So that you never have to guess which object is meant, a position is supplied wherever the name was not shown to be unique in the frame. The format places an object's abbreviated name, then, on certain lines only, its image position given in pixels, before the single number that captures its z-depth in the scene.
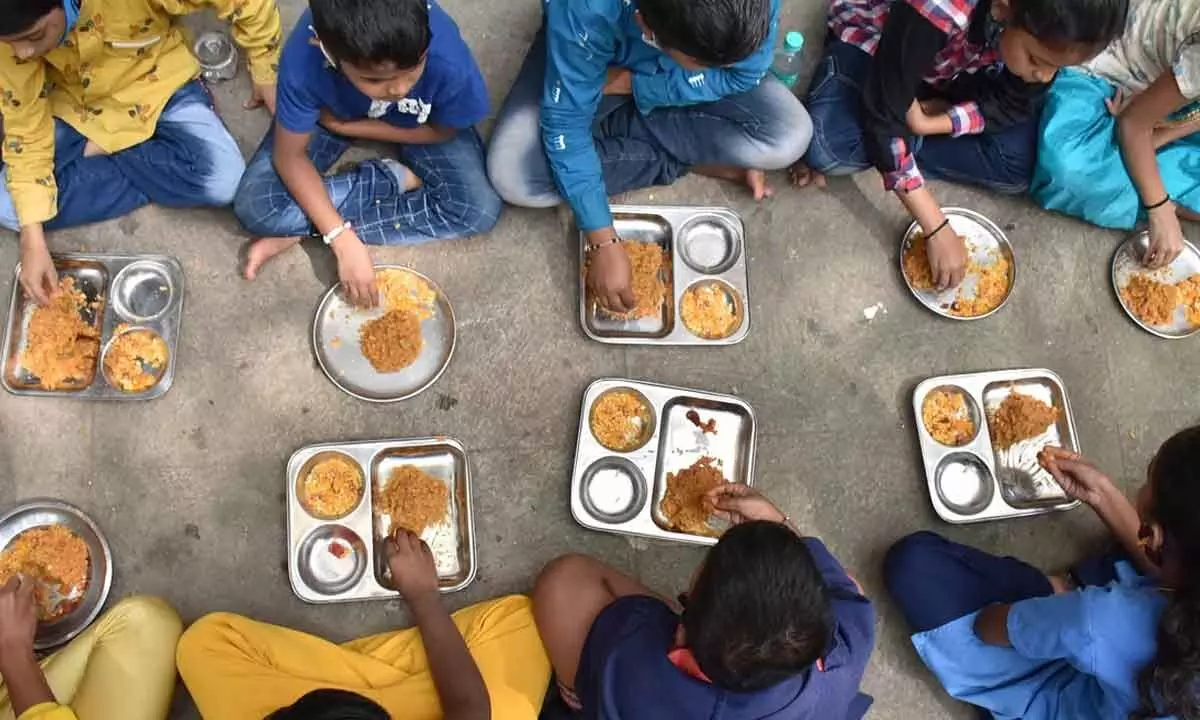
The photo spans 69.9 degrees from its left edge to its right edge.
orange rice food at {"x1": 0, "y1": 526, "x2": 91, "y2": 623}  2.32
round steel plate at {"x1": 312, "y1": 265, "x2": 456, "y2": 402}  2.59
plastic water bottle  2.85
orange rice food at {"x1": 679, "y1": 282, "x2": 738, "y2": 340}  2.74
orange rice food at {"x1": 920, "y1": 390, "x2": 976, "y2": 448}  2.74
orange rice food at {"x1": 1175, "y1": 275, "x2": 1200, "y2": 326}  2.94
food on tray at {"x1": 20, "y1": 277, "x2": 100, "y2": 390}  2.45
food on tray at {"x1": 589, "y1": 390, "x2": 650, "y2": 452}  2.63
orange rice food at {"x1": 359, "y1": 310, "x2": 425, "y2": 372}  2.56
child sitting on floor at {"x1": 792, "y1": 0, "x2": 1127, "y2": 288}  2.25
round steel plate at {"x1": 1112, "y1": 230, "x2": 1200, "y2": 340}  2.95
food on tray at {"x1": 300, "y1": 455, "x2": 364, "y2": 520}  2.47
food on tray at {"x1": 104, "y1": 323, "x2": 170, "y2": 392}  2.49
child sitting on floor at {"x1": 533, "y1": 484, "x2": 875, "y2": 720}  1.67
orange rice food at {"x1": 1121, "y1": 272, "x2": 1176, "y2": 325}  2.93
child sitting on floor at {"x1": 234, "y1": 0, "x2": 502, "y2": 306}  2.02
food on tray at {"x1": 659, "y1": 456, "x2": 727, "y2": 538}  2.58
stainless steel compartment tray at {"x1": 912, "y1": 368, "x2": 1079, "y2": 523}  2.71
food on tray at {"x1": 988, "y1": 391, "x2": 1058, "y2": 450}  2.73
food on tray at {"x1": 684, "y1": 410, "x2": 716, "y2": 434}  2.68
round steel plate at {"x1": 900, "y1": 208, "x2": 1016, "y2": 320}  2.88
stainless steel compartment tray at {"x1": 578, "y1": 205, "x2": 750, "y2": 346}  2.71
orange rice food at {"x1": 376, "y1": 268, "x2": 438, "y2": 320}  2.64
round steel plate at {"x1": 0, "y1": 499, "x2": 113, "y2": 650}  2.36
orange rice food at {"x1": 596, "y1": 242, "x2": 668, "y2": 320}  2.69
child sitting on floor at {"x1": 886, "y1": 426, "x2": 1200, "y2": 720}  1.81
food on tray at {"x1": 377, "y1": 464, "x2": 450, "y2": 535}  2.49
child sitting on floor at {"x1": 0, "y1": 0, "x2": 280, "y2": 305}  2.23
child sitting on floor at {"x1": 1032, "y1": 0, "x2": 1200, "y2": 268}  2.64
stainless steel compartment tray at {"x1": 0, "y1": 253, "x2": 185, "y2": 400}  2.47
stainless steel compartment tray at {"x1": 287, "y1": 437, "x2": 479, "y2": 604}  2.45
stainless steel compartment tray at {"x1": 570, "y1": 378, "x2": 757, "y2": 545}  2.59
